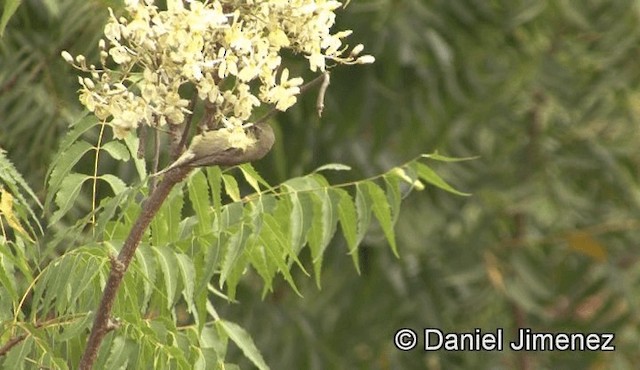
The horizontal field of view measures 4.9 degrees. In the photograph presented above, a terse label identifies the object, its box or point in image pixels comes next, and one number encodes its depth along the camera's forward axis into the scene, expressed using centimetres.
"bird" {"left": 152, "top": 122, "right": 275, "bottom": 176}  588
